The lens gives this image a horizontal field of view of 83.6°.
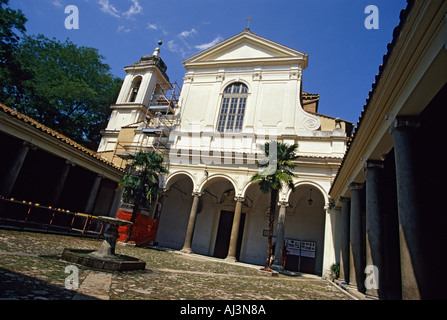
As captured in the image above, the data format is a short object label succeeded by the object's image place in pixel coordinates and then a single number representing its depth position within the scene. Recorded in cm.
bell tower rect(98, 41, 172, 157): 2672
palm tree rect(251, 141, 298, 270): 1152
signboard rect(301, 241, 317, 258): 1552
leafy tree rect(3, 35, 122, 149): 2550
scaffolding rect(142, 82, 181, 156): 1902
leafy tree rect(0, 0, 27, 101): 2083
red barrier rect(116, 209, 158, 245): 1505
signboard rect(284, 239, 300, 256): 1581
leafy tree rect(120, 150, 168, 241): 1447
